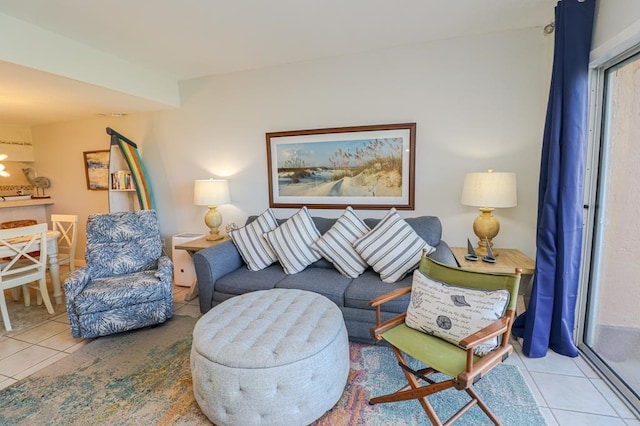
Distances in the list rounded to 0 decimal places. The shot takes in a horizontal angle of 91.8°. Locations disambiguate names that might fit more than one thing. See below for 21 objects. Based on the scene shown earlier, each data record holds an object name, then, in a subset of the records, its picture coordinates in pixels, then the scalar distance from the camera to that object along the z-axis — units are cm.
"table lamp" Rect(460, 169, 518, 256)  246
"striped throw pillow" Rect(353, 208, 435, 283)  247
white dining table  330
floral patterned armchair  251
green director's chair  144
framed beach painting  307
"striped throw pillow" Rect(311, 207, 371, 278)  268
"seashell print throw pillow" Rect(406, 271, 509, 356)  158
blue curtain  202
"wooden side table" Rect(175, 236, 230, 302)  325
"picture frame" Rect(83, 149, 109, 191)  437
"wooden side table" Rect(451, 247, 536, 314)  231
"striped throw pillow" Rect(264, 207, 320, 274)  281
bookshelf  396
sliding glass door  194
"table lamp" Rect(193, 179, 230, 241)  340
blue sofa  234
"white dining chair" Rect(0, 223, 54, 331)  275
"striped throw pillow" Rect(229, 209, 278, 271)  294
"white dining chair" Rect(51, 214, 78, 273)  362
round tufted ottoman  152
